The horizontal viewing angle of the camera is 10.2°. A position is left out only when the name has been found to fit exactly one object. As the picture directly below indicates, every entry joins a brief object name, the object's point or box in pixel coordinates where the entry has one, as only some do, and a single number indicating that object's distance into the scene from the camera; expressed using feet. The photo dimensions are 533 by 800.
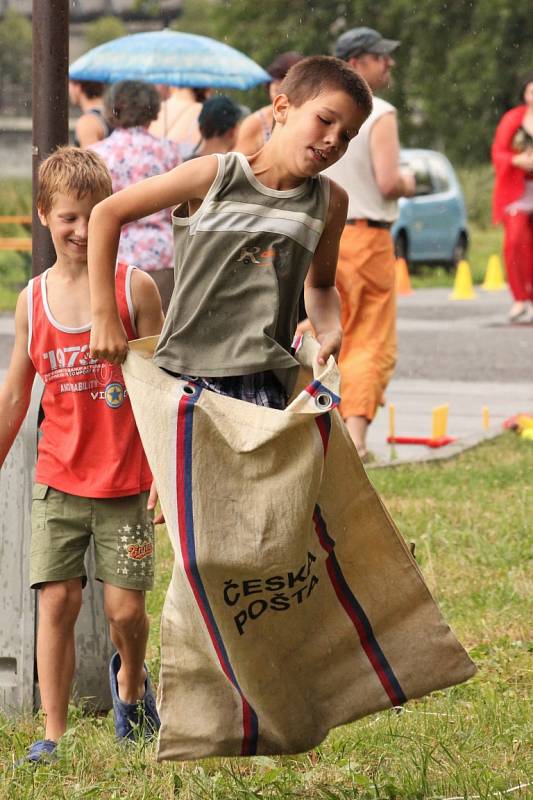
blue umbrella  83.77
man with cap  51.08
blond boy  25.24
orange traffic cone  134.00
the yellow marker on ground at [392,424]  57.93
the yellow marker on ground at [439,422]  58.57
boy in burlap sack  20.97
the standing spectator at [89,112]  54.73
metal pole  28.92
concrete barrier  27.83
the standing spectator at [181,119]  60.25
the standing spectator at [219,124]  53.15
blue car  151.06
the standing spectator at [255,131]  49.92
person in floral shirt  47.58
